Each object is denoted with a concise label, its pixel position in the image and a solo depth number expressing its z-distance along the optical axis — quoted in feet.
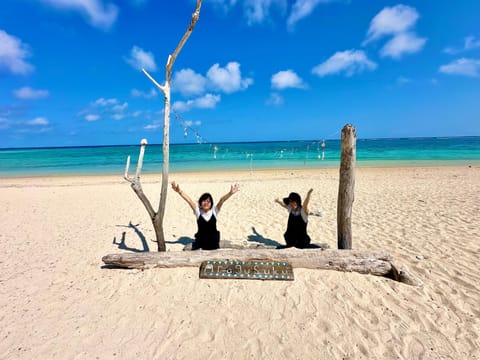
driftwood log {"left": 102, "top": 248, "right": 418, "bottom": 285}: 13.76
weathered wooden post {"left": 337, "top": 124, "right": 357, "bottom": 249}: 14.65
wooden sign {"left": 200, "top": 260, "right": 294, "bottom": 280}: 13.48
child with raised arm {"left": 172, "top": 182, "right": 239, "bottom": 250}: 16.37
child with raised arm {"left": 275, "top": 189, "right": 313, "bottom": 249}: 16.80
